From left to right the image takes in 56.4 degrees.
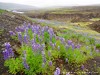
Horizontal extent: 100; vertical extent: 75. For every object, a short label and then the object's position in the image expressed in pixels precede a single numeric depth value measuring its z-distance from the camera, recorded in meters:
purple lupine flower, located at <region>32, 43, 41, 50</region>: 2.29
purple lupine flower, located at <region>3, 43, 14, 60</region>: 2.24
